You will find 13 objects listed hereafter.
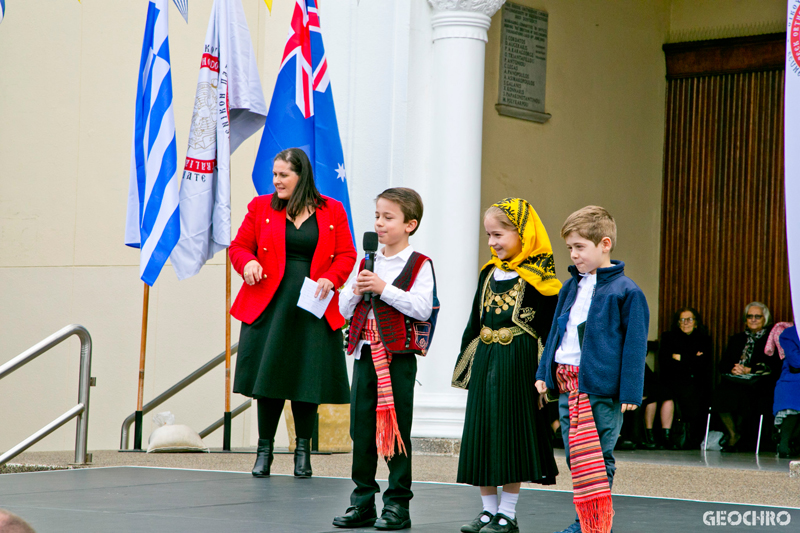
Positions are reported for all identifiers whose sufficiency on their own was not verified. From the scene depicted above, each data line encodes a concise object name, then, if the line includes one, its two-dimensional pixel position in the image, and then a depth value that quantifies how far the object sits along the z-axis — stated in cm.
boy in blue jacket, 727
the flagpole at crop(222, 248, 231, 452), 1412
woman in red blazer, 1097
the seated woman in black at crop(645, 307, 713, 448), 1875
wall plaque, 1844
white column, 1541
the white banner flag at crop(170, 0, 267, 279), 1418
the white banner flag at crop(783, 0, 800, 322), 1131
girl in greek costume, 778
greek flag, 1406
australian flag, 1477
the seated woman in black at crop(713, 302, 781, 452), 1808
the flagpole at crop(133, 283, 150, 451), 1424
